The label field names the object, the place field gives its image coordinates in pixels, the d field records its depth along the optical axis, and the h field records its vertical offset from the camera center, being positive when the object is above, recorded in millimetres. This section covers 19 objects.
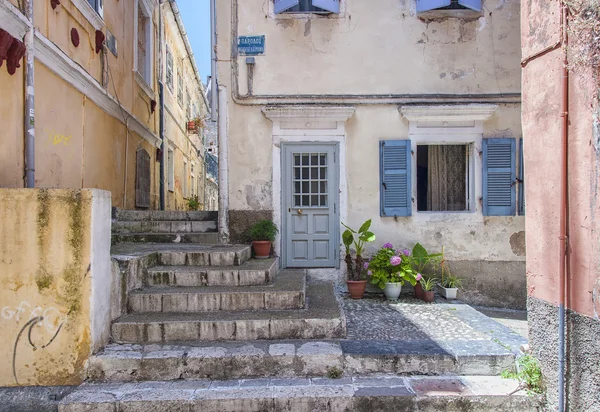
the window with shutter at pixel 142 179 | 9589 +649
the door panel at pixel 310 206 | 7336 -8
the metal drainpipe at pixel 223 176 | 7305 +526
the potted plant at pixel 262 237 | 6934 -529
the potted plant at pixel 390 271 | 6555 -1049
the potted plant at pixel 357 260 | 6707 -904
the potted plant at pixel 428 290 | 6625 -1357
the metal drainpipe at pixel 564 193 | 3496 +95
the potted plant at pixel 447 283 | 6816 -1305
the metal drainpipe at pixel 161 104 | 11211 +2792
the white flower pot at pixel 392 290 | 6602 -1342
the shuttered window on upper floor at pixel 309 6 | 7090 +3440
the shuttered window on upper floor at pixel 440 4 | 7019 +3397
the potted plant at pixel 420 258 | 6816 -865
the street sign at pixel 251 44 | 7293 +2822
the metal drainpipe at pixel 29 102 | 5121 +1295
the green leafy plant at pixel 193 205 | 13245 +41
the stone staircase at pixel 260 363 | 3699 -1541
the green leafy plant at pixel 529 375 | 3802 -1591
